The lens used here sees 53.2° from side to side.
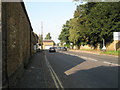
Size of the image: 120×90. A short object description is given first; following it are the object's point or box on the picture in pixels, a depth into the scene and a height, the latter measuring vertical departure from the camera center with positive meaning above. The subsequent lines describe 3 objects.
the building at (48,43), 84.48 +1.57
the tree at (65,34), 53.64 +5.22
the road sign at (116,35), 19.85 +1.62
